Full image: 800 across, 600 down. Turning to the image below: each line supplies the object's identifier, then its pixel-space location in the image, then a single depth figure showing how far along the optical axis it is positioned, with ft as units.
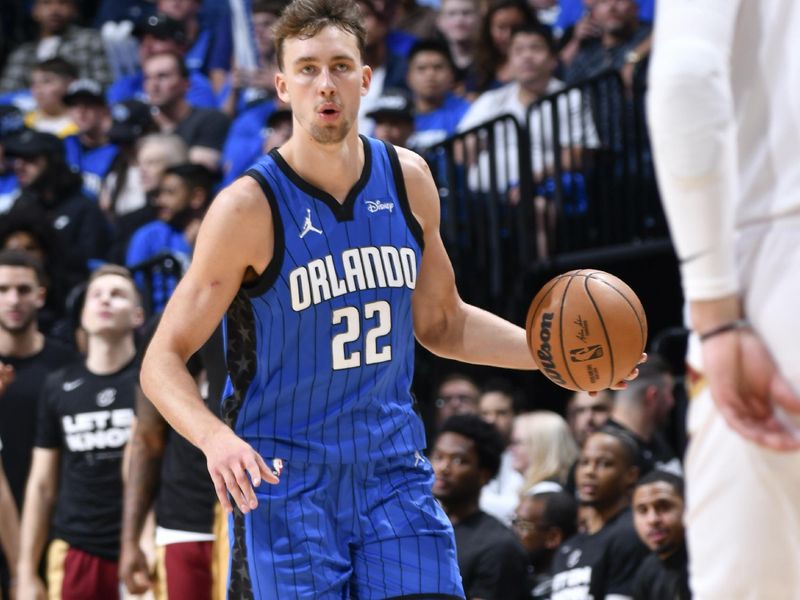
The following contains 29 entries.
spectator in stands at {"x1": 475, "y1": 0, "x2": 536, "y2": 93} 65.57
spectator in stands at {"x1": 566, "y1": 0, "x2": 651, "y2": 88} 60.13
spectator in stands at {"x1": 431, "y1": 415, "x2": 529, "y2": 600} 42.14
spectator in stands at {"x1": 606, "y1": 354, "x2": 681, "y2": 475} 47.37
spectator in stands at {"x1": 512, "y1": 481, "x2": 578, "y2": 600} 46.50
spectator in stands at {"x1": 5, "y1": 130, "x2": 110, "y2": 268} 69.26
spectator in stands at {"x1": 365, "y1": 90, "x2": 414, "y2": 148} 61.98
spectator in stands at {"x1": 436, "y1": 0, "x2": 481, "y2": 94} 69.05
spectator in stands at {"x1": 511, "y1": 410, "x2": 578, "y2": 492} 49.47
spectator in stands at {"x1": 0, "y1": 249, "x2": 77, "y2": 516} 53.36
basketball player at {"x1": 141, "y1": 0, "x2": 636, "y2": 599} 25.02
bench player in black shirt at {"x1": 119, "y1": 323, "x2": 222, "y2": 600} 43.96
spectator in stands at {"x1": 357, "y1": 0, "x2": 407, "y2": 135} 69.05
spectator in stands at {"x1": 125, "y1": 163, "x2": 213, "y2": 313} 65.51
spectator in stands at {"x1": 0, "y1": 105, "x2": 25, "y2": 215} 75.70
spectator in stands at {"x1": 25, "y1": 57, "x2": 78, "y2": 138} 82.28
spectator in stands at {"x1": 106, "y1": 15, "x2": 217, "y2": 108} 78.02
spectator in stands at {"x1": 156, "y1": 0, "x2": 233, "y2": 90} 83.46
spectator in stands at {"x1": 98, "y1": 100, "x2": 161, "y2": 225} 74.13
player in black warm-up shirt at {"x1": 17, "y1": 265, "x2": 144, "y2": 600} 49.52
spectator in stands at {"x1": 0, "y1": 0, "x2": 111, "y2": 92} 89.30
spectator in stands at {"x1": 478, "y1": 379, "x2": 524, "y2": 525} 52.21
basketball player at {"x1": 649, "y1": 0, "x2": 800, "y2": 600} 16.29
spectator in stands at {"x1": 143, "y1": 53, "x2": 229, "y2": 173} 73.05
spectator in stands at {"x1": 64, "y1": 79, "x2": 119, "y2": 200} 78.02
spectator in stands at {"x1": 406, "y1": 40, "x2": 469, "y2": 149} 65.72
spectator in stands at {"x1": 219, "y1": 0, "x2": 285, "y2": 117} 73.97
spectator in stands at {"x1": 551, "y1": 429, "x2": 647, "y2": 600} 41.27
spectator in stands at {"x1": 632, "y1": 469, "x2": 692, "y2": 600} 39.24
